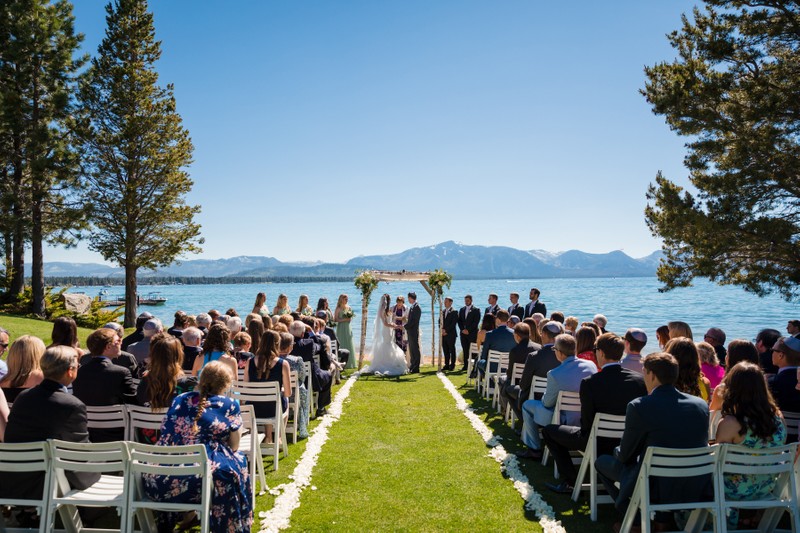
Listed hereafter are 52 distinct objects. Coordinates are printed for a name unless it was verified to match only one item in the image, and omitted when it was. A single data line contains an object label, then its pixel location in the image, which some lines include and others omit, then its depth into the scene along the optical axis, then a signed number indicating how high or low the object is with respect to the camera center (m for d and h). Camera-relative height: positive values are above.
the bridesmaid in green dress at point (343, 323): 15.26 -1.50
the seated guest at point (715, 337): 7.39 -0.92
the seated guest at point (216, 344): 6.34 -0.87
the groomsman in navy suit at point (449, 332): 15.82 -1.82
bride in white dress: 15.09 -2.27
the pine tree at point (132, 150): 24.09 +5.58
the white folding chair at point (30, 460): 3.89 -1.39
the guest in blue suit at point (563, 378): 6.11 -1.22
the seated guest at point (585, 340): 6.54 -0.84
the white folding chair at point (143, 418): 4.87 -1.34
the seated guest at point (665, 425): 4.05 -1.18
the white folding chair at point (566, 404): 6.00 -1.49
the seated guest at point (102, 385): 5.20 -1.12
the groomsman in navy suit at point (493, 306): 13.58 -0.93
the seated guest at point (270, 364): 6.69 -1.18
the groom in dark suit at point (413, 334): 15.84 -1.87
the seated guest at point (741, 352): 5.49 -0.83
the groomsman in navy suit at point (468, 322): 15.38 -1.48
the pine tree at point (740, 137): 10.11 +2.62
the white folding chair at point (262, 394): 6.30 -1.46
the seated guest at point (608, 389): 5.14 -1.14
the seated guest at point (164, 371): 4.95 -0.94
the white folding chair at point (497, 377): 9.86 -2.00
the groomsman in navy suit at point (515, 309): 14.50 -1.04
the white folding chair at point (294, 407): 7.50 -1.97
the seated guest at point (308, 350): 8.95 -1.35
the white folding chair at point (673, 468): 3.88 -1.45
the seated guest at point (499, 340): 10.71 -1.38
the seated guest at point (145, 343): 7.39 -1.02
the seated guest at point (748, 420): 3.97 -1.12
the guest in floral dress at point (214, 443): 4.10 -1.36
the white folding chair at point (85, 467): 3.90 -1.45
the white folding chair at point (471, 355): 12.99 -2.08
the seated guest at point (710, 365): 5.98 -1.06
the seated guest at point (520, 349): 8.45 -1.24
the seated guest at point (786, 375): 5.06 -1.00
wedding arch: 16.28 -0.29
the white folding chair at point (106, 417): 5.01 -1.37
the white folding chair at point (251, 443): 5.17 -1.73
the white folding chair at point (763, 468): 3.90 -1.45
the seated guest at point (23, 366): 4.87 -0.87
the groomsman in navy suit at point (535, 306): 14.38 -0.94
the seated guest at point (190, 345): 6.94 -0.98
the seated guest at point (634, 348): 5.99 -0.87
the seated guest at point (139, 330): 8.27 -0.94
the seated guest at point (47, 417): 4.08 -1.14
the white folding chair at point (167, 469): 3.85 -1.45
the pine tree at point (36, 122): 21.28 +6.05
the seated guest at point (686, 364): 4.87 -0.85
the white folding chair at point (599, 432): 4.96 -1.51
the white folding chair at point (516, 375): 8.34 -1.63
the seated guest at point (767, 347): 7.04 -1.01
